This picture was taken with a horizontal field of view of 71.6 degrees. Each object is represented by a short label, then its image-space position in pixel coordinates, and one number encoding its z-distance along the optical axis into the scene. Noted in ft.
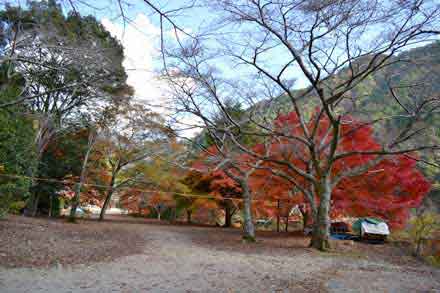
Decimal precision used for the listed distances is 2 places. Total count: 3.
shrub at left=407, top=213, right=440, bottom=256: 29.14
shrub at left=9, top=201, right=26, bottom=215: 30.20
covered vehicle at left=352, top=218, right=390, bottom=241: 37.68
